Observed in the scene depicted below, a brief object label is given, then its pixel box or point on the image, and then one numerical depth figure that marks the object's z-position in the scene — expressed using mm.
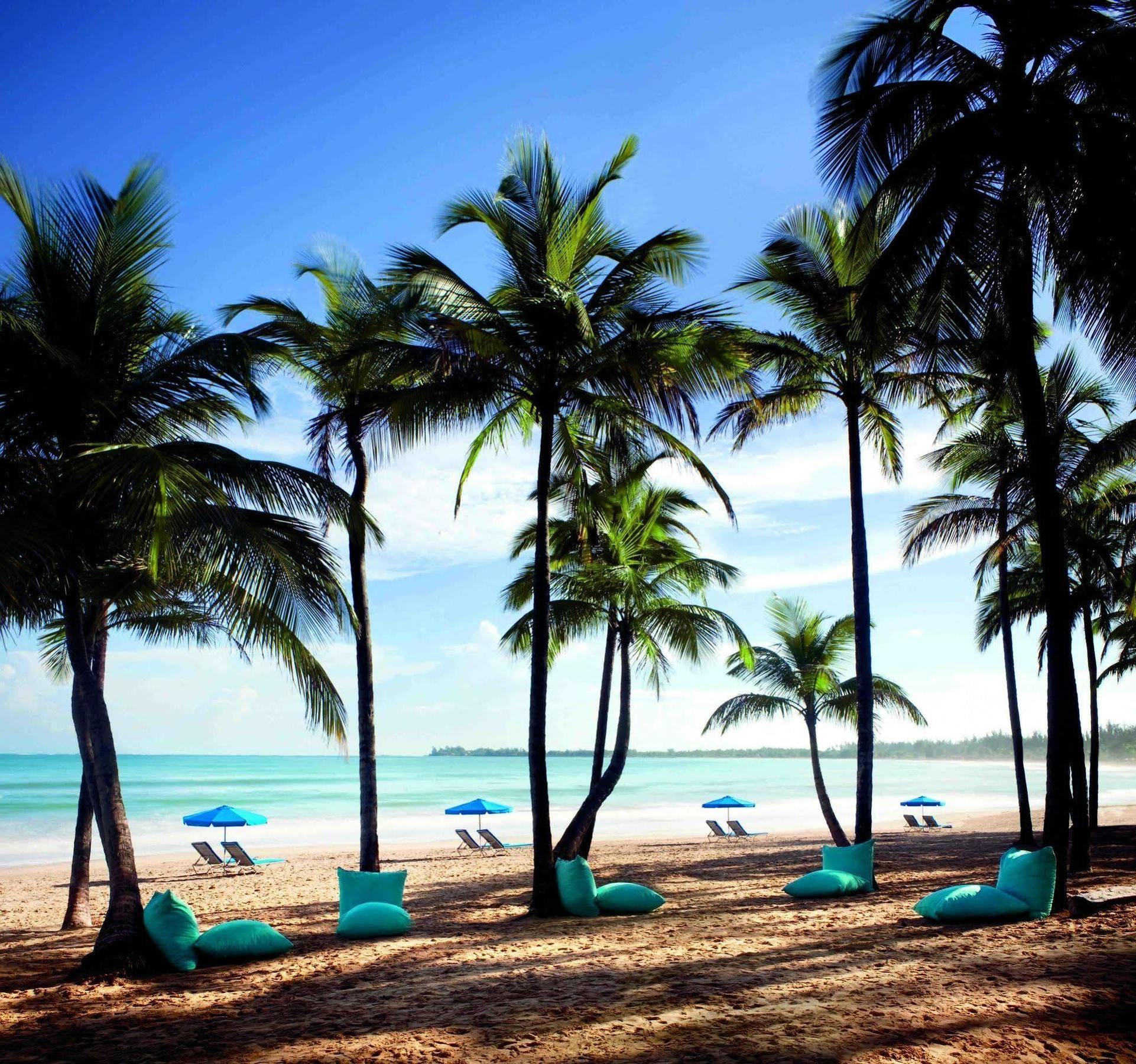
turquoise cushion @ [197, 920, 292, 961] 7469
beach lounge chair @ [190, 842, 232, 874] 20031
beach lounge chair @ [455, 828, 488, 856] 23484
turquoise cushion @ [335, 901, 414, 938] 8430
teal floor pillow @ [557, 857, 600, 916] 9492
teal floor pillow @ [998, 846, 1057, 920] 7824
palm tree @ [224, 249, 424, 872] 9875
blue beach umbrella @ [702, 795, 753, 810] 28672
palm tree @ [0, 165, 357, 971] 7129
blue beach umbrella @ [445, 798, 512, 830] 26391
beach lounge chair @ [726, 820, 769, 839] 26569
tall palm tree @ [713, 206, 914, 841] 11812
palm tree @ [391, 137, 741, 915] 9789
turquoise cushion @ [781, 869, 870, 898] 10164
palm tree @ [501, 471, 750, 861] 13227
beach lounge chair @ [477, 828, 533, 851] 23562
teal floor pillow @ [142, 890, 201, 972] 7203
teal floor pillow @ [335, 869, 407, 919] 8977
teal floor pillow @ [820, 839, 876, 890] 10641
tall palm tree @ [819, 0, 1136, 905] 8039
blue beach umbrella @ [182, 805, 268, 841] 22359
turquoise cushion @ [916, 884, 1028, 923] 7781
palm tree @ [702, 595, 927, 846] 18859
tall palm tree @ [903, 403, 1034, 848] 14570
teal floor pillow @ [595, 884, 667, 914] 9555
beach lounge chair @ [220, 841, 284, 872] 19922
